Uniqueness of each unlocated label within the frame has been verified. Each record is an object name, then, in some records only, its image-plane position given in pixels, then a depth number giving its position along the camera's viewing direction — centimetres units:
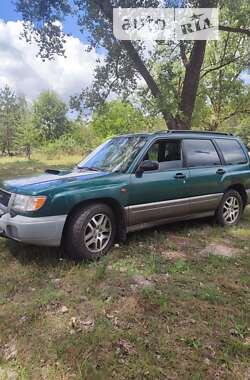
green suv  345
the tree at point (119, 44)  988
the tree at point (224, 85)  1850
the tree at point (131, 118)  1249
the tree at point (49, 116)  4612
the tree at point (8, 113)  4650
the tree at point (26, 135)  3959
